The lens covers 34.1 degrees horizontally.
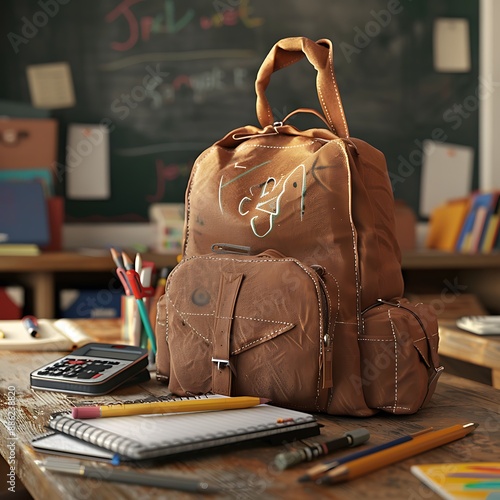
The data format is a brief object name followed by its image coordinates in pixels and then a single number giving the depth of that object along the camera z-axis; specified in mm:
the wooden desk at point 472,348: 1500
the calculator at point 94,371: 1117
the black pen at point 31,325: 1528
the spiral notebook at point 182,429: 783
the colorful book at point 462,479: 700
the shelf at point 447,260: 3186
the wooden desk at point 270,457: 714
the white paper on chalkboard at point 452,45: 3838
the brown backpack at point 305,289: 998
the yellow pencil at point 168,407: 869
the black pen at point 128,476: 714
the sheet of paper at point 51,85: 3379
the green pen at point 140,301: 1324
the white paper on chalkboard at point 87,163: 3416
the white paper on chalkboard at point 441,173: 3809
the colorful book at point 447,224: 3490
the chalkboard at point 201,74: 3424
